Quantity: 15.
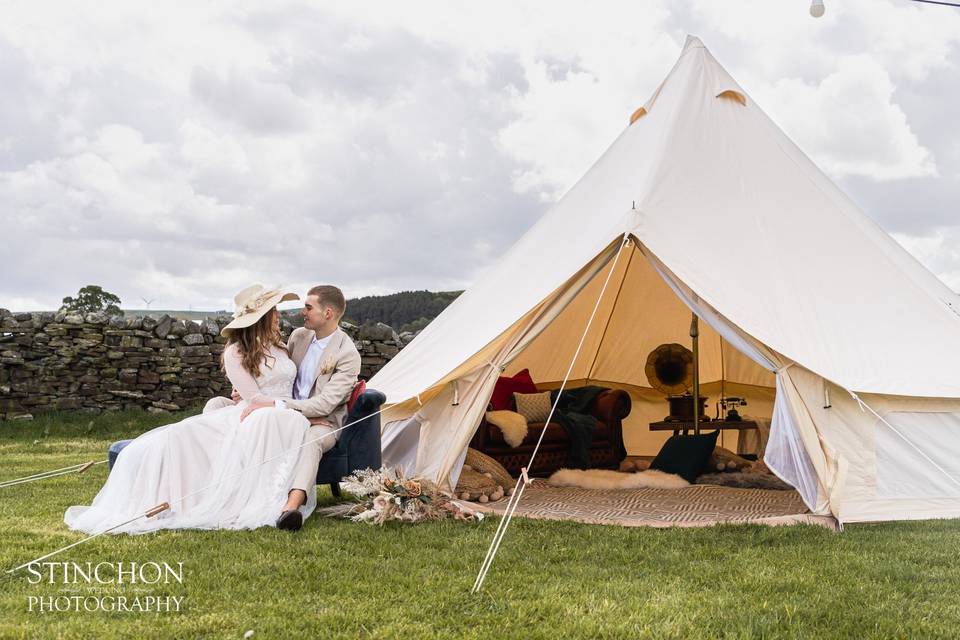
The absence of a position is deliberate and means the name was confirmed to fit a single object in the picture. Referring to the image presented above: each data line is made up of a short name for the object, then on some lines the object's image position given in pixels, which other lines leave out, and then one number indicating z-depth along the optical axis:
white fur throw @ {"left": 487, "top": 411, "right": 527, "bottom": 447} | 5.71
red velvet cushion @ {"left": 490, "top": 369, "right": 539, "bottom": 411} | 6.35
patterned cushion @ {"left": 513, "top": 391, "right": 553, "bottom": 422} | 6.29
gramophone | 7.23
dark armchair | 4.21
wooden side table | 6.05
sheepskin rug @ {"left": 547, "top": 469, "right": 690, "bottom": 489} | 5.45
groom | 4.14
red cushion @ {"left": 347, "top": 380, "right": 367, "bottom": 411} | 4.31
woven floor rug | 4.10
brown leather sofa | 5.70
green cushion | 5.66
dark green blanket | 6.13
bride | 3.64
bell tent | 4.09
